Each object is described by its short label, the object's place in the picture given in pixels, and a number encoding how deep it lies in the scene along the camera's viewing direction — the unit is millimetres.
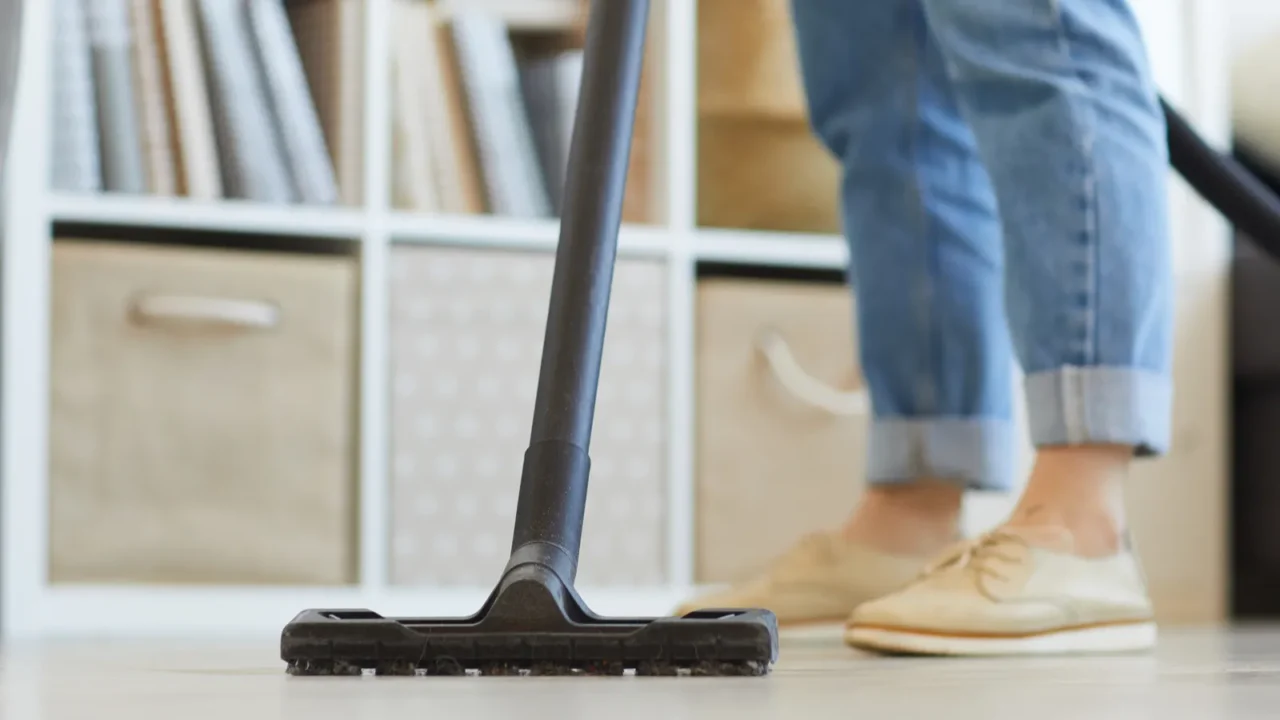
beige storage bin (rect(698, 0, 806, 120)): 3433
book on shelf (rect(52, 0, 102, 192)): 3207
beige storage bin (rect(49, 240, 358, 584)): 3160
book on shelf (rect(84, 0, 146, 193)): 3241
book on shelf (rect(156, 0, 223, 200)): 3258
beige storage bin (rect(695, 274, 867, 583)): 3375
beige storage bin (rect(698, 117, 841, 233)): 3449
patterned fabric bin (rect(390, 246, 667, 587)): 3273
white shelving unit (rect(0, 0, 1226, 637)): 3126
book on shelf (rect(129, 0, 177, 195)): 3253
